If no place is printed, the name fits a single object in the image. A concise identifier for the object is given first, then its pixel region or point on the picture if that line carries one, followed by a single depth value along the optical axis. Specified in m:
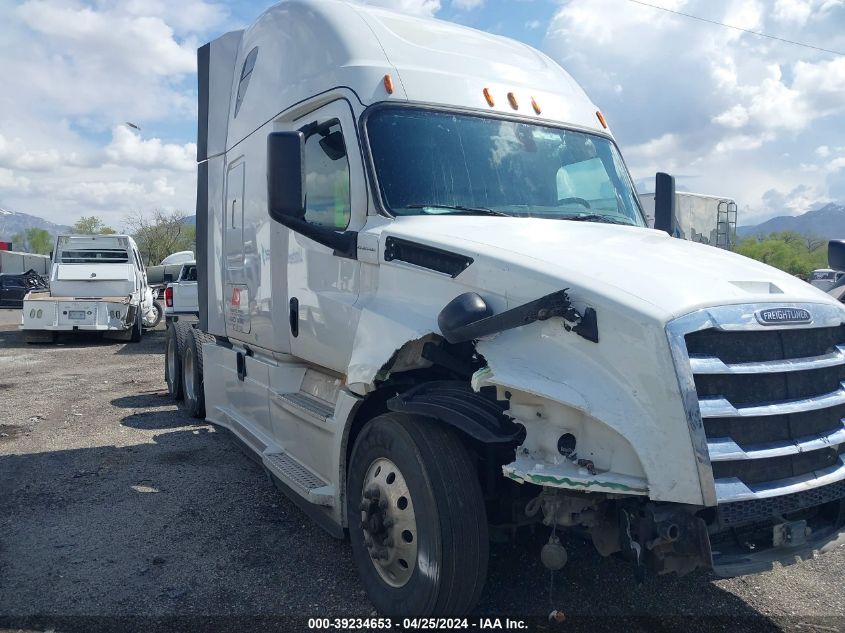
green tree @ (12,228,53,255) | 119.94
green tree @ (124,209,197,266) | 59.50
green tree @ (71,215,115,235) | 76.76
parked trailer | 17.11
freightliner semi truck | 2.83
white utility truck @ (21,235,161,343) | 16.42
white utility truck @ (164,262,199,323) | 9.91
